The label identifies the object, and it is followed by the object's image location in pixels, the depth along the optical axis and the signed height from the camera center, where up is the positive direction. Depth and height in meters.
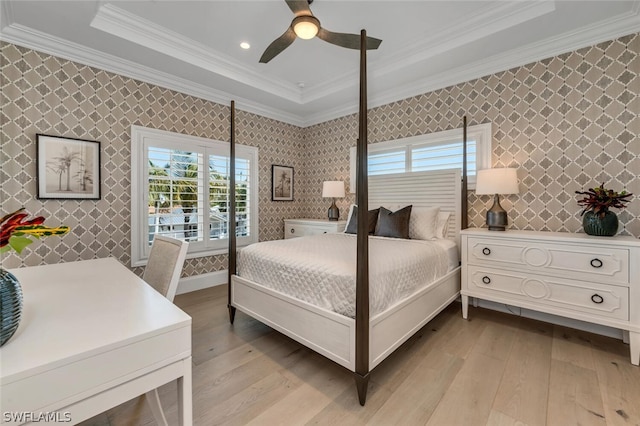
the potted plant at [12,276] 0.80 -0.19
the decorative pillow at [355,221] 3.44 -0.11
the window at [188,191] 3.31 +0.27
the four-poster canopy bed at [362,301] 1.62 -0.69
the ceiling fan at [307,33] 1.94 +1.37
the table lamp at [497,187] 2.73 +0.26
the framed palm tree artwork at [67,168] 2.69 +0.44
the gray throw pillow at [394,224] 3.12 -0.13
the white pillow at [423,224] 3.09 -0.13
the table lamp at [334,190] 4.29 +0.35
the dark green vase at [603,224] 2.28 -0.09
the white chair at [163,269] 1.49 -0.34
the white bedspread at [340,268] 1.84 -0.44
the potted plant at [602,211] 2.28 +0.02
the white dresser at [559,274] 2.08 -0.53
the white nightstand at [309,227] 4.12 -0.23
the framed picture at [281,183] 4.74 +0.51
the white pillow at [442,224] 3.19 -0.13
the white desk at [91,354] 0.72 -0.41
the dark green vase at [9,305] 0.80 -0.28
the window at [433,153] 3.22 +0.79
